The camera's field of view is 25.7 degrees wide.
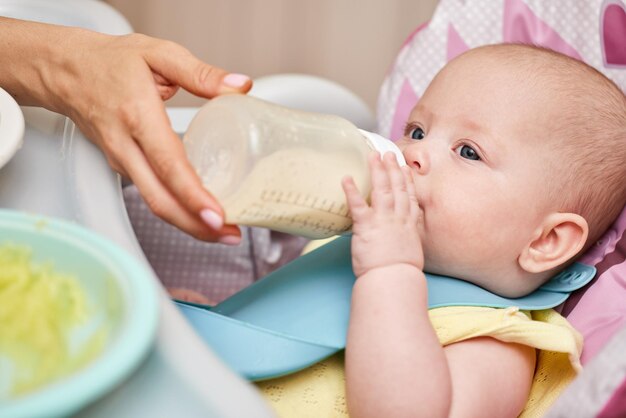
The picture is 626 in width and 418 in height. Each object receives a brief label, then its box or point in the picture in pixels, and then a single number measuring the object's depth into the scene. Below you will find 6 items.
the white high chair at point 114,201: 0.64
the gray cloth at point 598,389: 0.70
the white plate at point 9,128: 0.76
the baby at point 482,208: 0.81
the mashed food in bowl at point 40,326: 0.64
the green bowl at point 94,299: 0.60
